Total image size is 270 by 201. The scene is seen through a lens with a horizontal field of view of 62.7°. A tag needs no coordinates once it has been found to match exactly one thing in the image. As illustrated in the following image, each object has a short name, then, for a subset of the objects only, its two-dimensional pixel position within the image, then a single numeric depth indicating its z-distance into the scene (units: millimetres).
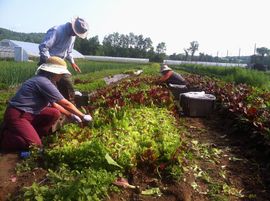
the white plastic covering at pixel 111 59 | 39532
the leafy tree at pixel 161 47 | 58831
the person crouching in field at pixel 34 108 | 2704
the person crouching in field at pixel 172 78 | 6512
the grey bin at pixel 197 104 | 4791
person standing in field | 3825
